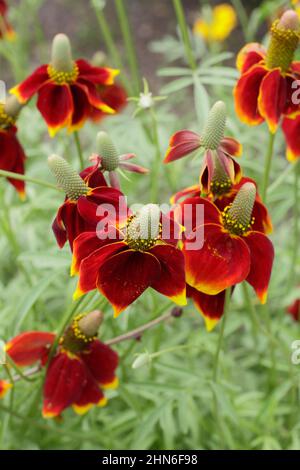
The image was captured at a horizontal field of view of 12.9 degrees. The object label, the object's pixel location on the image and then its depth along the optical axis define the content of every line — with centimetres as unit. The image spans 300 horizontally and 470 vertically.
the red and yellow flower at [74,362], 57
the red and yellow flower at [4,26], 74
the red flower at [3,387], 57
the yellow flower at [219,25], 103
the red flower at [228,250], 50
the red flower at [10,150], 59
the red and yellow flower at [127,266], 49
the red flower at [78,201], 51
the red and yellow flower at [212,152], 51
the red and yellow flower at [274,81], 56
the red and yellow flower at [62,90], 58
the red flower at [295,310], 72
